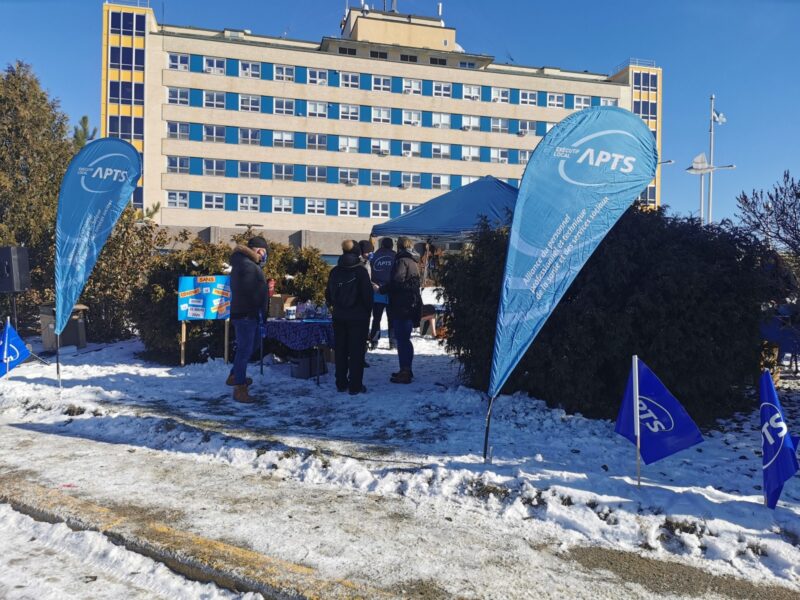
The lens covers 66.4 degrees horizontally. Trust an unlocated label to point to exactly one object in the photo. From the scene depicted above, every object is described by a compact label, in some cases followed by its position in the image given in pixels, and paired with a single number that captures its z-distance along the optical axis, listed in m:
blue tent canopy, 12.43
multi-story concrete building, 50.53
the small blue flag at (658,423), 4.65
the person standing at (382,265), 10.90
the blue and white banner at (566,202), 5.01
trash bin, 11.86
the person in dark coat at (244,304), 7.86
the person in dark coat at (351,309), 7.86
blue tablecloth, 8.63
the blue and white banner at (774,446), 4.17
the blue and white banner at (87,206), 7.95
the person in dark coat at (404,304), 8.72
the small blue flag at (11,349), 8.04
